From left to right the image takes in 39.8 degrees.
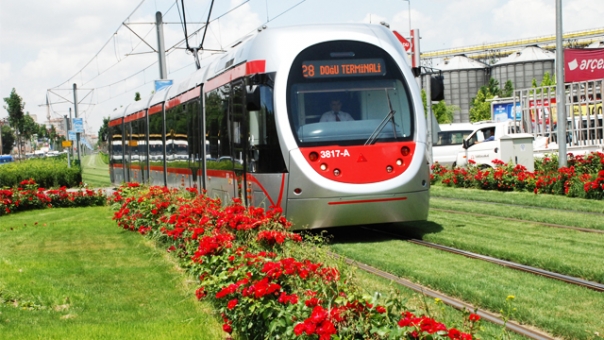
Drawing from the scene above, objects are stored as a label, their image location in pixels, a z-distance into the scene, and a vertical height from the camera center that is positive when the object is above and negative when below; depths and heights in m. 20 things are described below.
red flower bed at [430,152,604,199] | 17.62 -1.40
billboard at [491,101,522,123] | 44.81 +0.51
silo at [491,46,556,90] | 108.69 +6.95
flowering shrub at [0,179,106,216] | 23.89 -1.80
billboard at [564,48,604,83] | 32.03 +2.04
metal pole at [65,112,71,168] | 52.47 +0.81
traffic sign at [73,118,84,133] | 51.05 +0.72
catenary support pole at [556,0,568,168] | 20.25 +0.67
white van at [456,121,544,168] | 27.44 -0.78
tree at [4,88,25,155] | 74.64 +2.82
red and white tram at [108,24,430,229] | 11.84 -0.02
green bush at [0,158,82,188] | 34.06 -1.52
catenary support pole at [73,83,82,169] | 62.50 +2.85
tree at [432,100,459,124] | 92.56 +1.08
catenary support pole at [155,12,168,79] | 33.62 +3.49
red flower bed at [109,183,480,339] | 4.87 -1.14
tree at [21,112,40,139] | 93.38 +1.34
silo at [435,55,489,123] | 116.94 +5.81
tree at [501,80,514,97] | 102.44 +3.84
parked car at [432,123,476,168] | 32.66 -0.81
